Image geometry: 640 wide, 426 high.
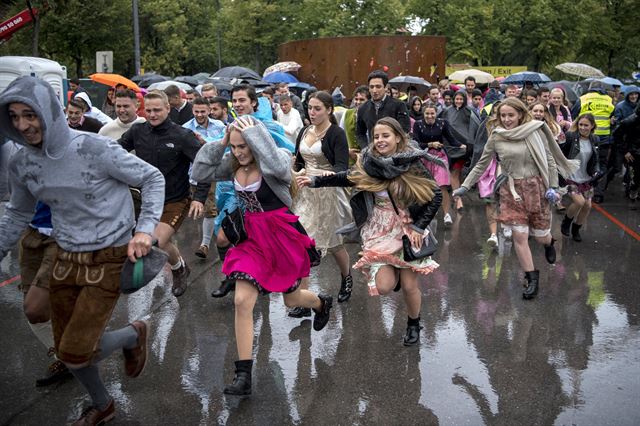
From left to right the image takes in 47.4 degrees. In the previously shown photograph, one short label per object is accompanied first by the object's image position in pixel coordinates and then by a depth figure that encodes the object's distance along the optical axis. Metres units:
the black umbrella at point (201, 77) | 30.41
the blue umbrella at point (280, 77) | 21.98
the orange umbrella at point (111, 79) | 13.24
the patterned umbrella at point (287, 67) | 22.53
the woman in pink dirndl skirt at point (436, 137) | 10.24
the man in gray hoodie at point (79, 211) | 3.85
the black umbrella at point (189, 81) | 25.18
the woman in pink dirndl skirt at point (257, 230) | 4.66
